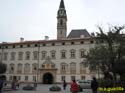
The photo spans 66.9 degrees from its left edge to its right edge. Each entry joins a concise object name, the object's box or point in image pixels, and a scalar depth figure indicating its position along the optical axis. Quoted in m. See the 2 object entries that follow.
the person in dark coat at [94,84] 7.32
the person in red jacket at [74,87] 6.54
